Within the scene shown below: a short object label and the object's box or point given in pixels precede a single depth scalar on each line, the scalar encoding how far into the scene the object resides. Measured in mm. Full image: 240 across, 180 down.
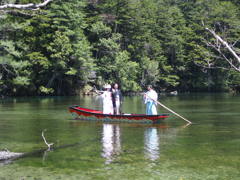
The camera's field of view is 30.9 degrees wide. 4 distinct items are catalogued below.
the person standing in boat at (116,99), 27281
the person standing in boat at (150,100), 26419
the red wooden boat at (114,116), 25750
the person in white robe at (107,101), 27547
